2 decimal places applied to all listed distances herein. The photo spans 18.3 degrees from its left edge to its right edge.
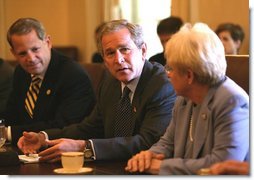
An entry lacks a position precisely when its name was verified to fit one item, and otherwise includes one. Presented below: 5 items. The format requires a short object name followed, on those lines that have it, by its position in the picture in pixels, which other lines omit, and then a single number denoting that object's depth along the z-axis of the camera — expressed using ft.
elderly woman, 8.41
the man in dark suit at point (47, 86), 11.73
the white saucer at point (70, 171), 8.78
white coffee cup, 8.80
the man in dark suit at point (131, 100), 9.70
